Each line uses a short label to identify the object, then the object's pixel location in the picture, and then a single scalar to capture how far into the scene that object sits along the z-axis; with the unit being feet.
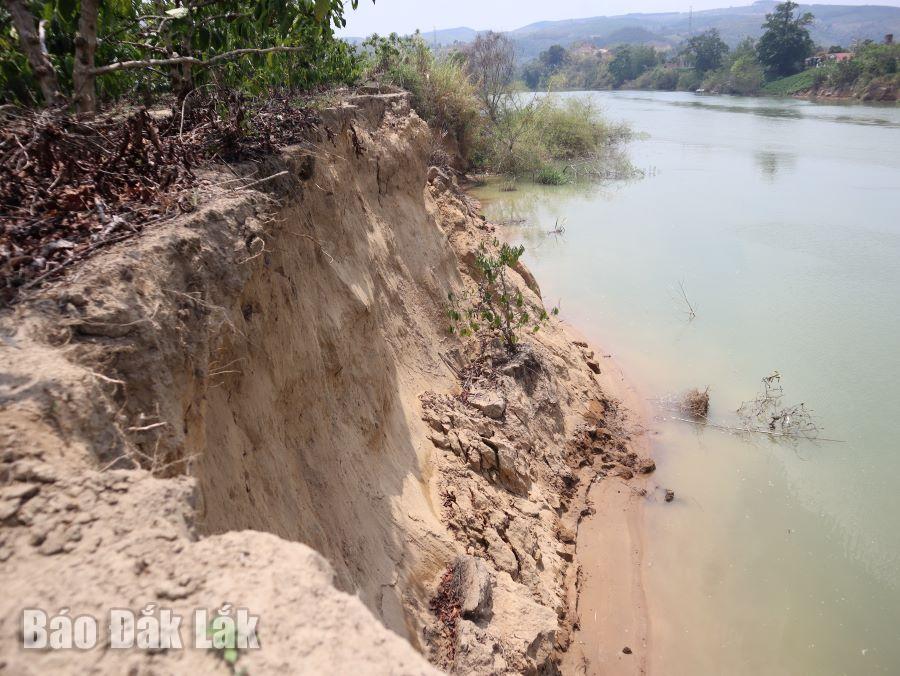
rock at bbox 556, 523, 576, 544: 19.61
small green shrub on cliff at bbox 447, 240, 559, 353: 25.20
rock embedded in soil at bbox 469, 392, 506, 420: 20.90
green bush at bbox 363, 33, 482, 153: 57.06
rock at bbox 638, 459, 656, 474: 24.18
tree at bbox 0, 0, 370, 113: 11.76
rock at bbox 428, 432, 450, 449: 18.69
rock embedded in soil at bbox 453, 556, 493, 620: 13.99
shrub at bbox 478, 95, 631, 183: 75.56
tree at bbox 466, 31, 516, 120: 82.53
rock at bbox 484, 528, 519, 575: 16.28
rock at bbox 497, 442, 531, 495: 19.21
